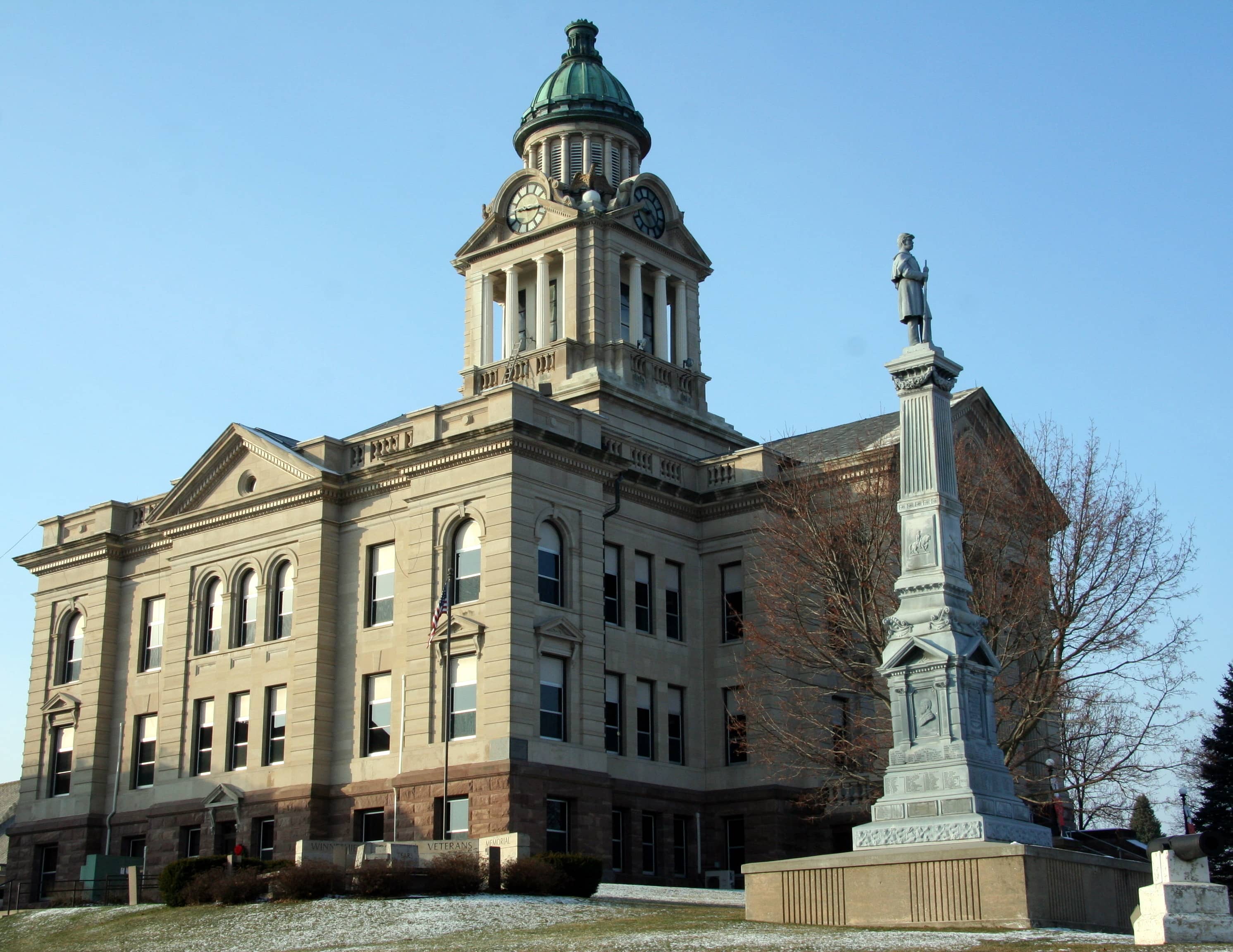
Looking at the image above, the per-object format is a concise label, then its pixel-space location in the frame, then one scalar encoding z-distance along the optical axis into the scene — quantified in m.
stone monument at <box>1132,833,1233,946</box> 18.88
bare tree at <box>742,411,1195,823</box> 34.78
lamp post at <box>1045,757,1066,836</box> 38.53
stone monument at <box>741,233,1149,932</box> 22.48
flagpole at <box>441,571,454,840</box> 36.25
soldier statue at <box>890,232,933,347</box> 26.61
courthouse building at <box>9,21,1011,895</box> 39.59
